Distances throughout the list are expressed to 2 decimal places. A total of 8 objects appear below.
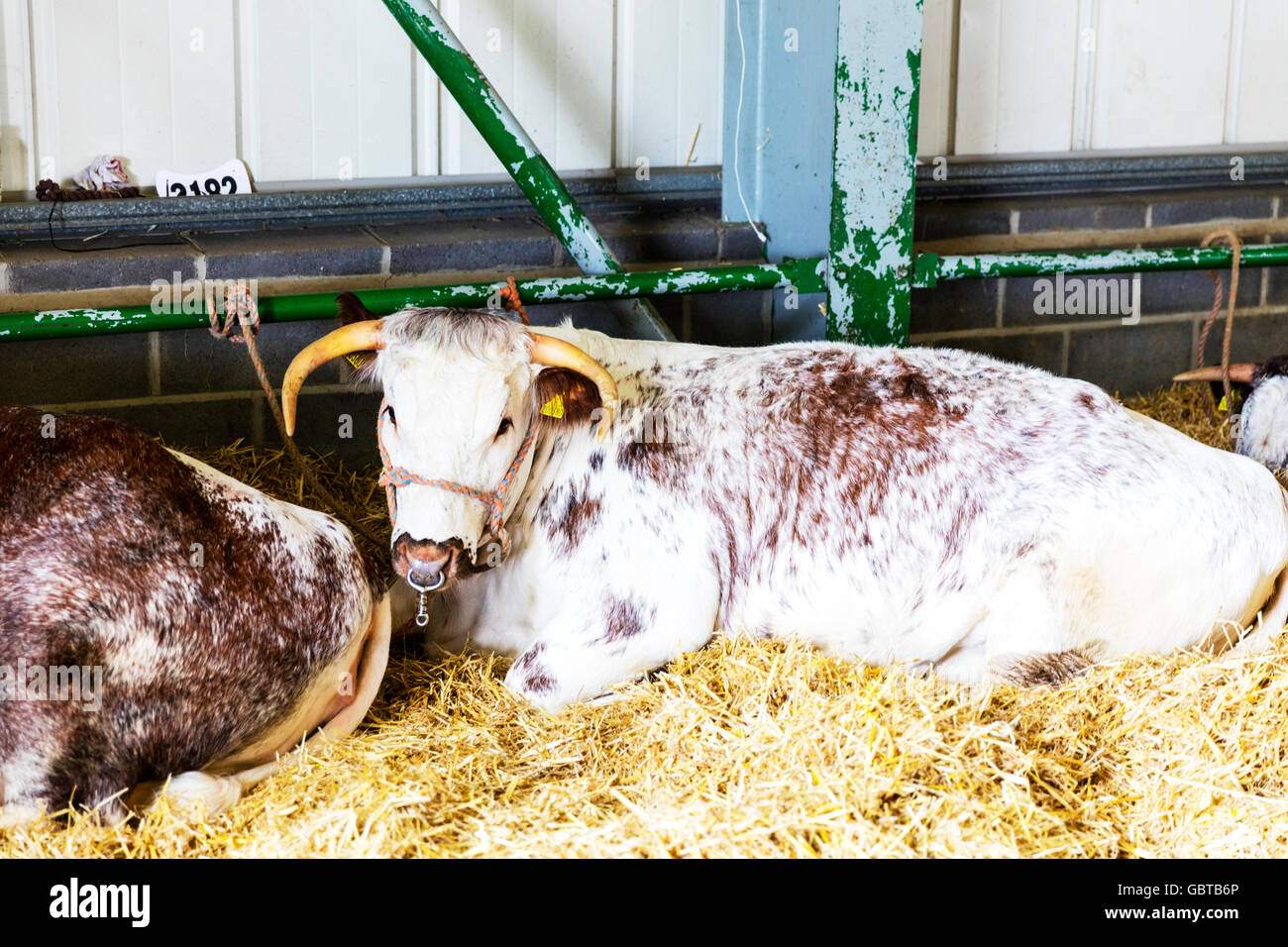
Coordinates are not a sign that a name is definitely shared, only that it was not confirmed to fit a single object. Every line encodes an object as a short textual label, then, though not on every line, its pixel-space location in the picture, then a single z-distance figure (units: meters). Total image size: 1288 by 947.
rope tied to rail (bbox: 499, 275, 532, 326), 3.96
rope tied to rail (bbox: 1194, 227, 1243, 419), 4.77
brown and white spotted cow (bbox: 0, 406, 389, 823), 2.73
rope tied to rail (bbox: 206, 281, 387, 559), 3.83
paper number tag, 4.73
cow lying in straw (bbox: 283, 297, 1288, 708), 3.49
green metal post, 4.74
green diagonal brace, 4.27
